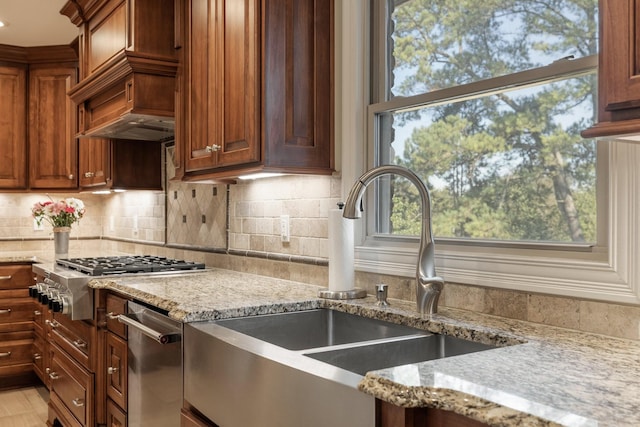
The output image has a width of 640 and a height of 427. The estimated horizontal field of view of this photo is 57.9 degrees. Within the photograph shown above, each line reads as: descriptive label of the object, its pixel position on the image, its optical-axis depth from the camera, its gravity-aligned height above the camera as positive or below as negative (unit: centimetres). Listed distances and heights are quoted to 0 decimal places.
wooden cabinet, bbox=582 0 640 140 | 97 +25
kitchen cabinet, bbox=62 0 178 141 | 286 +76
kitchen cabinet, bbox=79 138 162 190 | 393 +36
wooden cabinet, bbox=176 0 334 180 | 216 +51
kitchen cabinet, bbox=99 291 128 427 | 237 -62
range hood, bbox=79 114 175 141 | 302 +52
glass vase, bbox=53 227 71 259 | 417 -17
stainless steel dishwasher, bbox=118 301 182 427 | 183 -53
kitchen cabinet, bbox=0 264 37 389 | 423 -81
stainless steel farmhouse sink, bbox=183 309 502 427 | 117 -37
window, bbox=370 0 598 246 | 159 +32
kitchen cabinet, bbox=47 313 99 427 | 268 -79
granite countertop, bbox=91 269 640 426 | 85 -29
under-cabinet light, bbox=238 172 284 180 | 221 +17
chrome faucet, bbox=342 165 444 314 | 169 -7
